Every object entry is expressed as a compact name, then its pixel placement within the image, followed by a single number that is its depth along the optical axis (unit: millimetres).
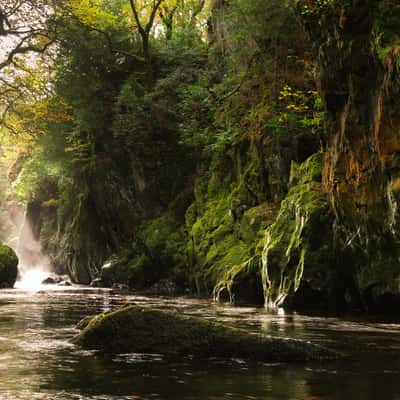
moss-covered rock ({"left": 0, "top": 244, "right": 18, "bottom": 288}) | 23859
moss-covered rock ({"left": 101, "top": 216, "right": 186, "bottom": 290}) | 23766
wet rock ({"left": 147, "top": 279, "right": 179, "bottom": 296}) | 22503
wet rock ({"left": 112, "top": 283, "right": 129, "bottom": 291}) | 25016
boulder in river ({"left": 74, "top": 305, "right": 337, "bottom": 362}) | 6477
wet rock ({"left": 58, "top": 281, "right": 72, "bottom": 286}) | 28531
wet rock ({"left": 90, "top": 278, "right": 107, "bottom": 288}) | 26938
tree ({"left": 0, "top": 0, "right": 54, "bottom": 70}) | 21084
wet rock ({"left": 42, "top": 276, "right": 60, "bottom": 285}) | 29797
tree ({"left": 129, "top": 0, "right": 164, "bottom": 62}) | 27734
